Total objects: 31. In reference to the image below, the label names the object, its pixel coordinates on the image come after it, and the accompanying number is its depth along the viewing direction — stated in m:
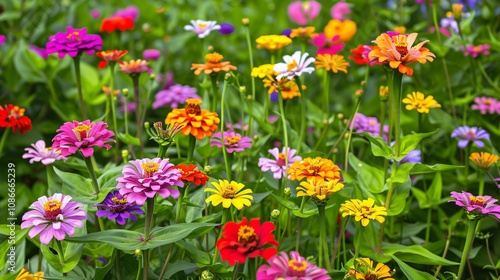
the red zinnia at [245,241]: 1.27
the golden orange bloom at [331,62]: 1.57
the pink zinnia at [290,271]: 1.24
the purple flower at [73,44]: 1.53
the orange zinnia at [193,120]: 1.42
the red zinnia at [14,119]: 1.53
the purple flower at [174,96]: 1.83
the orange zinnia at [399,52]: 1.38
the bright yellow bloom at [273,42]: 1.59
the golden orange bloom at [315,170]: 1.37
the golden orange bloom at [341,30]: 1.91
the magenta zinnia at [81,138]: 1.36
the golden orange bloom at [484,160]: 1.53
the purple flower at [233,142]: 1.52
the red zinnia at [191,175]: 1.38
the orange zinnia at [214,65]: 1.53
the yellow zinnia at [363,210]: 1.36
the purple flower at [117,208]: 1.41
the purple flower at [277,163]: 1.49
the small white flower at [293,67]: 1.48
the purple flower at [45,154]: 1.47
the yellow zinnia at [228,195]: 1.35
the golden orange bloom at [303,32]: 1.65
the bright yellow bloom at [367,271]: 1.35
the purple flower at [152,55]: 2.08
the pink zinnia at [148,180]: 1.31
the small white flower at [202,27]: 1.66
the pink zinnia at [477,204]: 1.36
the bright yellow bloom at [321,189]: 1.34
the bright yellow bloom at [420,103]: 1.55
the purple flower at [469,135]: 1.64
